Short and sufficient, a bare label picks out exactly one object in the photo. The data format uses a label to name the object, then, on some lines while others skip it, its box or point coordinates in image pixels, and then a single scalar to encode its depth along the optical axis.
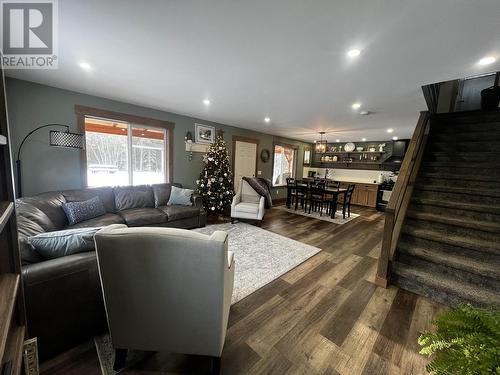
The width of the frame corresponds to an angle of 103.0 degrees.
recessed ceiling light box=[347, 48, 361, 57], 1.84
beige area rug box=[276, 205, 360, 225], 4.98
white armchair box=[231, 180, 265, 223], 4.40
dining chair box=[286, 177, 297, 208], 6.07
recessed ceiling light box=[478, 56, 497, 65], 1.92
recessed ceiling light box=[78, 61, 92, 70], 2.29
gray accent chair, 1.10
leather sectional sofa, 1.20
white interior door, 5.87
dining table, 5.16
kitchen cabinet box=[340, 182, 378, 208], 6.75
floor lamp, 2.64
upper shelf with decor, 6.88
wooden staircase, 2.11
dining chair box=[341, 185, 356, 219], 5.44
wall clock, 6.66
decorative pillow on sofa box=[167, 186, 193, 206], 4.07
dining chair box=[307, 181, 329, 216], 5.45
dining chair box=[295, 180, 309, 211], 5.82
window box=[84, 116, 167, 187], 3.68
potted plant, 0.65
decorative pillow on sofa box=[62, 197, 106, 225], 2.85
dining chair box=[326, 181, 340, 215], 5.26
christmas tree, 4.71
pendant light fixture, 5.81
